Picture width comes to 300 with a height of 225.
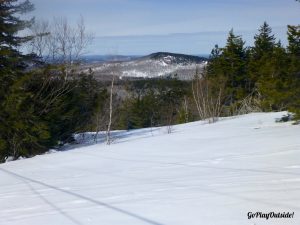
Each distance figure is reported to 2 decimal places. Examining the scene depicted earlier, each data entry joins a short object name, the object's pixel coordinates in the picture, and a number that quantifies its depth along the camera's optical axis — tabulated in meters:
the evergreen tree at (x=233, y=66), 38.91
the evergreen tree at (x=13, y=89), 16.91
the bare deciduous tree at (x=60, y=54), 21.08
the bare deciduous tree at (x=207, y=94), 22.62
